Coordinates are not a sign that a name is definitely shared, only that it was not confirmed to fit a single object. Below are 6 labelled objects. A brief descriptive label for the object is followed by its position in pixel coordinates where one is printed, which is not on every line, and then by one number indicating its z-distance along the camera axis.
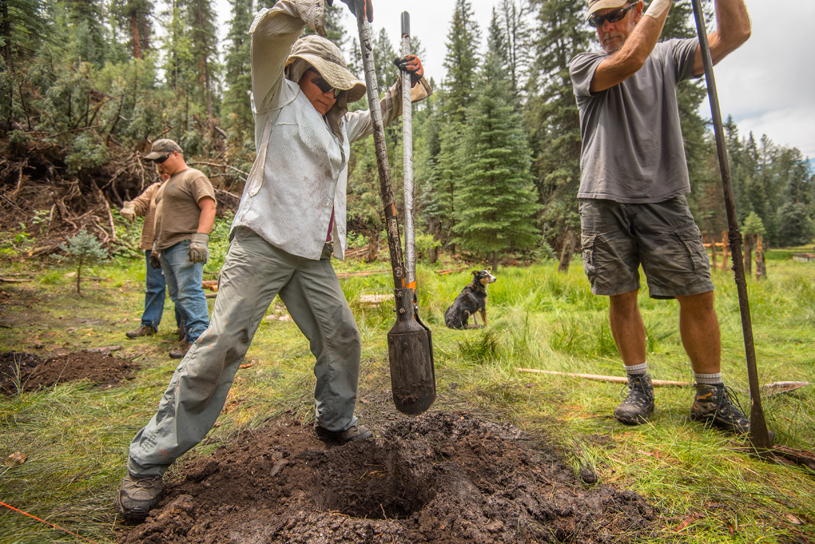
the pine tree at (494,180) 14.95
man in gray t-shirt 2.09
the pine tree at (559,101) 13.77
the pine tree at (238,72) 21.18
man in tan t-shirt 3.88
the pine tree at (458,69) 22.33
